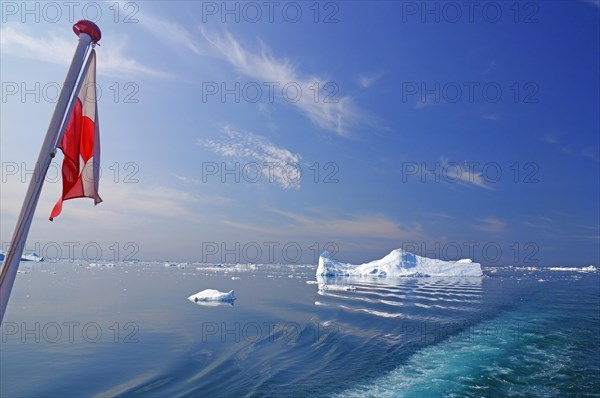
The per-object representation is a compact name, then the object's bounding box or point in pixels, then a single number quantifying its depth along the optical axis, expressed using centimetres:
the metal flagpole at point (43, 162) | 389
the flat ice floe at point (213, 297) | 3778
